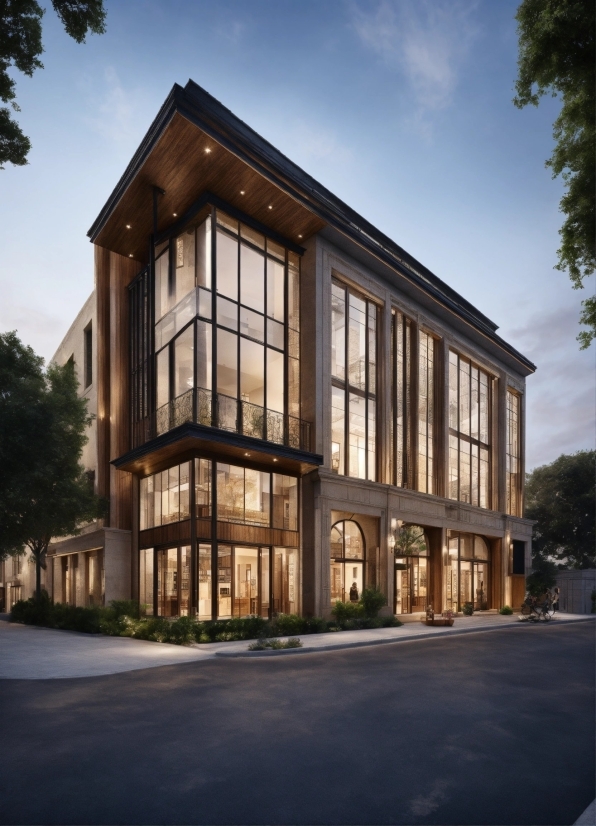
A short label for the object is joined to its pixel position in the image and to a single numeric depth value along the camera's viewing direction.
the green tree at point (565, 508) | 68.00
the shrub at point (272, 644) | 19.24
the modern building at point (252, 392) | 25.28
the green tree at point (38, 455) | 22.20
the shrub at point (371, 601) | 28.94
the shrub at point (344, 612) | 27.67
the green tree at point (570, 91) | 11.11
